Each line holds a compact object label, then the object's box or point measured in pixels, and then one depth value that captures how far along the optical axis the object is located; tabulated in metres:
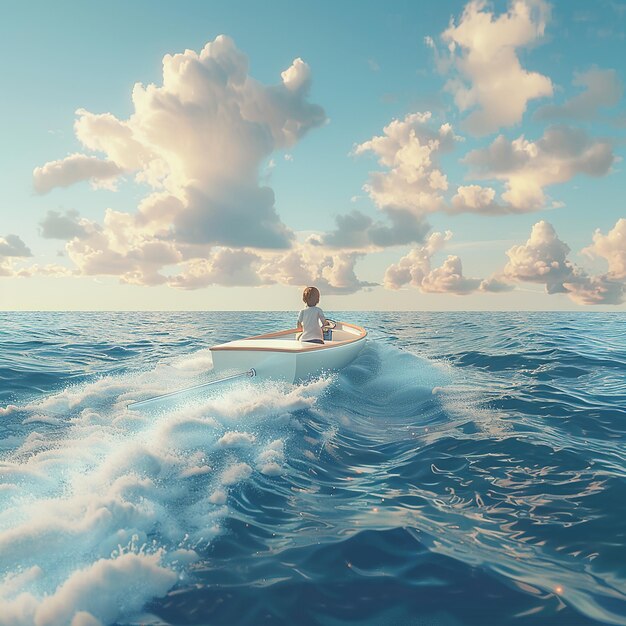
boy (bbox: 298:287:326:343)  11.30
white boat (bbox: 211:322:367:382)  9.43
